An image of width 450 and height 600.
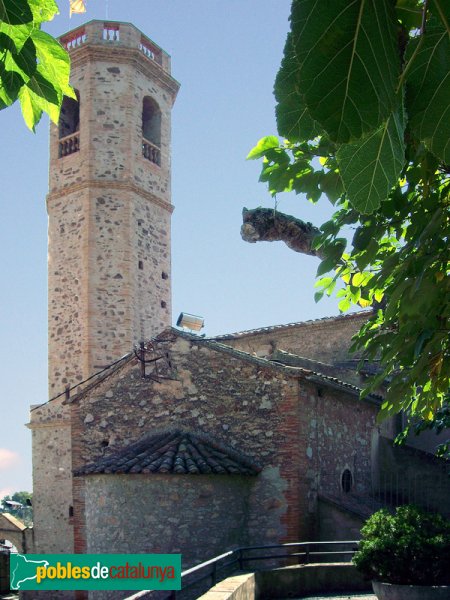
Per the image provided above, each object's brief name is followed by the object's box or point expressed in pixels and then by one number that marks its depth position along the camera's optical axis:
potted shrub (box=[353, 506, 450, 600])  7.53
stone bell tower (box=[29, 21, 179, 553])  19.20
